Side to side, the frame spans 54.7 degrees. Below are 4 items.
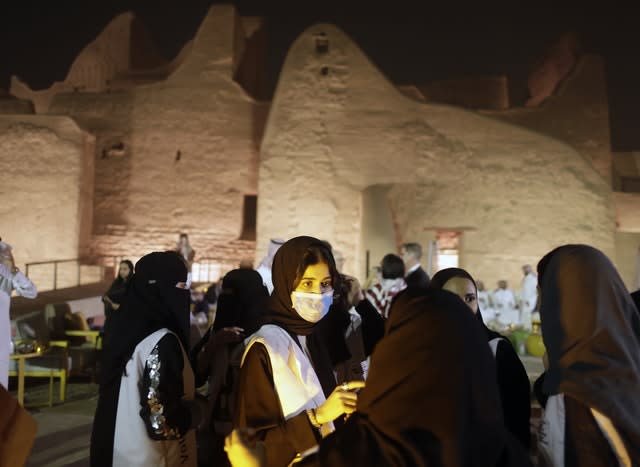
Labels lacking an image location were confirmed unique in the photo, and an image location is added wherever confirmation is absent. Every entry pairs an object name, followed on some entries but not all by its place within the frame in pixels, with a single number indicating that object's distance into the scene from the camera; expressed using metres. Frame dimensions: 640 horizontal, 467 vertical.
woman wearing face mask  2.11
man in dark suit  6.82
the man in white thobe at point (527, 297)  12.88
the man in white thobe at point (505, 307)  13.20
